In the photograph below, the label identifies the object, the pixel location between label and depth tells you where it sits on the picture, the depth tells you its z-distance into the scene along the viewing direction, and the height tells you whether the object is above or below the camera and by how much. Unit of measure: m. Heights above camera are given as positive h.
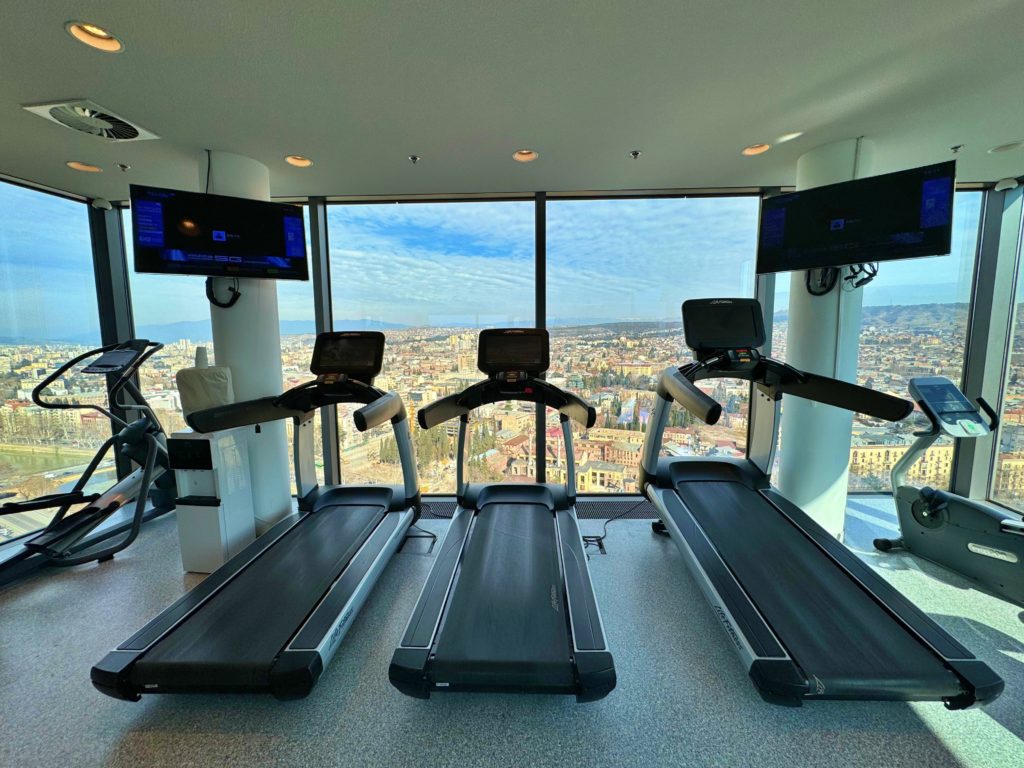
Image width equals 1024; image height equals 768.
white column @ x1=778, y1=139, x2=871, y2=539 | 2.98 -0.53
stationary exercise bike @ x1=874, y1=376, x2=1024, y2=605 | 2.44 -1.21
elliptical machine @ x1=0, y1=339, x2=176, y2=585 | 2.73 -1.15
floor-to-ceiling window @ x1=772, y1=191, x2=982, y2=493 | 3.60 -0.01
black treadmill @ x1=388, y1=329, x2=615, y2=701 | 1.69 -1.37
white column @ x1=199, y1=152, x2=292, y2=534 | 3.03 -0.15
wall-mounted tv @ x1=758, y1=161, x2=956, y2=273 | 2.46 +0.71
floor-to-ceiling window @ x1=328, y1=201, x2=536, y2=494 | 3.82 +0.32
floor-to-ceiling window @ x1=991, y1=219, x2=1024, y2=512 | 3.52 -0.88
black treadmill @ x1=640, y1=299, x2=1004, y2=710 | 1.64 -1.32
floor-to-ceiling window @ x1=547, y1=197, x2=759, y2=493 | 3.75 +0.33
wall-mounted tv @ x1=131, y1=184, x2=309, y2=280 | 2.77 +0.68
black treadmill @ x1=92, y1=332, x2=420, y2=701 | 1.72 -1.38
